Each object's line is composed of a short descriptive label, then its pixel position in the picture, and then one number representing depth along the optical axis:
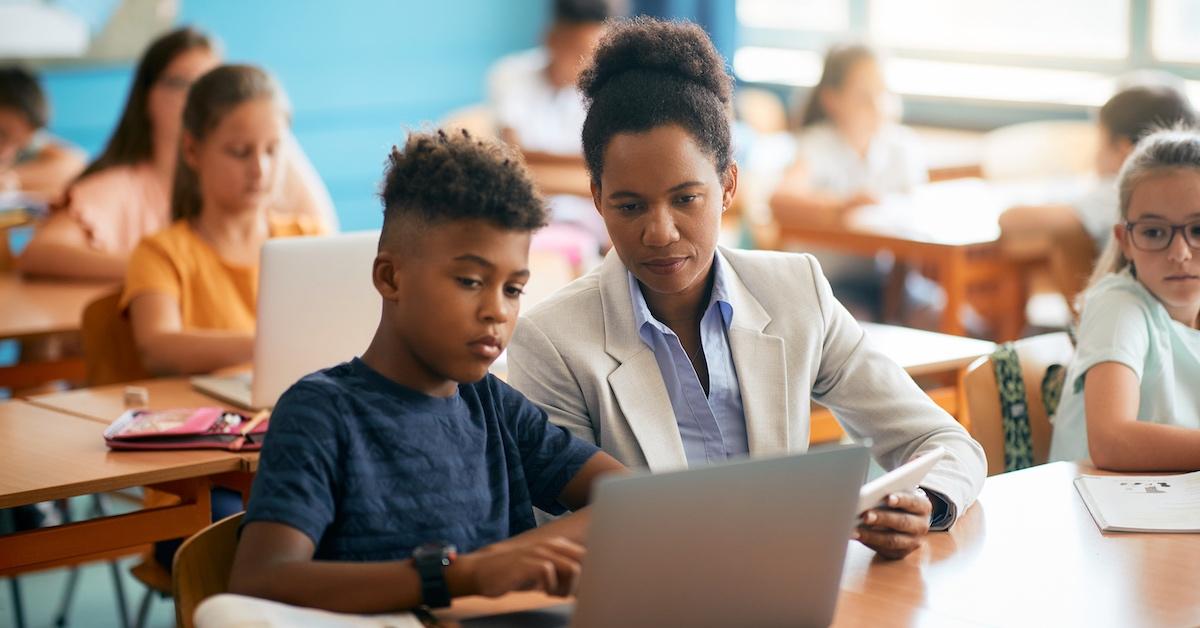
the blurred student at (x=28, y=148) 4.82
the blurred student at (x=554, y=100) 4.93
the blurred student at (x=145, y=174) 3.51
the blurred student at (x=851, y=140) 5.01
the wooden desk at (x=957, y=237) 4.21
